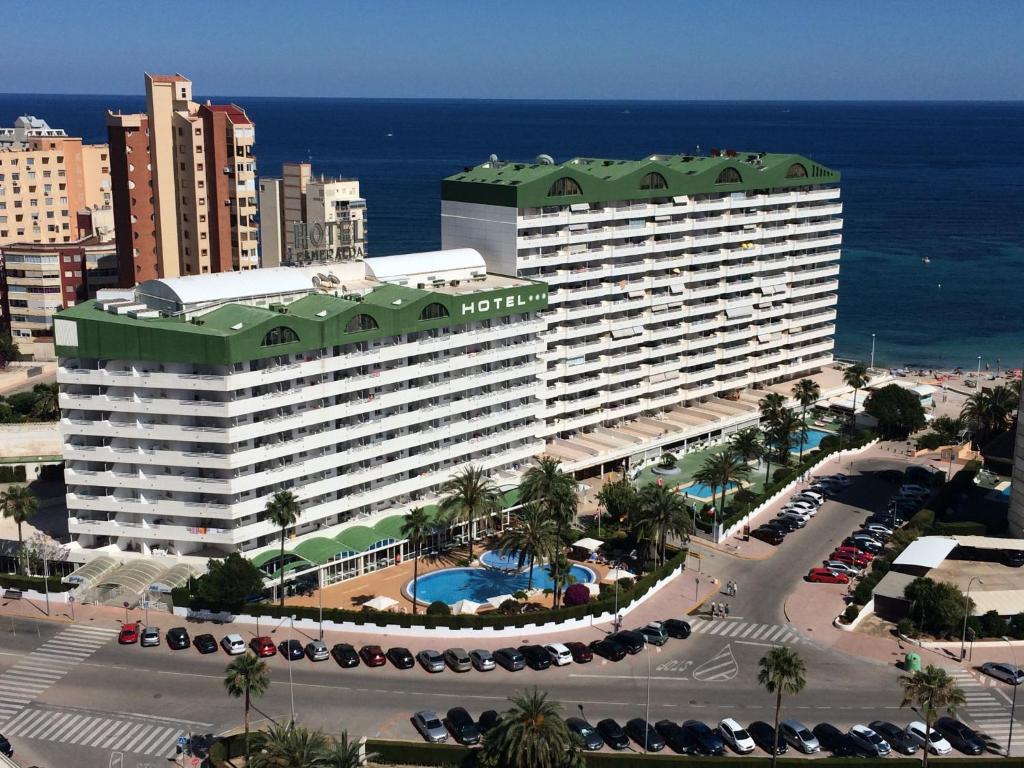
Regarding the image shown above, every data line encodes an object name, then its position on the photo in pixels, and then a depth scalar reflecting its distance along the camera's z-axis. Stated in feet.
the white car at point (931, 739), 218.38
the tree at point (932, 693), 201.71
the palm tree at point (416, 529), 273.75
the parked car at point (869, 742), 216.74
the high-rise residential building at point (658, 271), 370.32
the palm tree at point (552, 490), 291.38
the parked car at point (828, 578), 299.99
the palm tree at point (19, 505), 282.36
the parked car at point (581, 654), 252.01
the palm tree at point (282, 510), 264.52
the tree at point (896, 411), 416.87
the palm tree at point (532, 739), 191.83
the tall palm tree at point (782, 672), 202.90
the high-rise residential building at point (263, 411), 271.69
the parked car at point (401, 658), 247.62
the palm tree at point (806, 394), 412.57
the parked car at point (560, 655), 250.98
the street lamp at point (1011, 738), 220.02
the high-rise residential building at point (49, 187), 595.88
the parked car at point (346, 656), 248.11
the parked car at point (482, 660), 248.11
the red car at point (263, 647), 250.80
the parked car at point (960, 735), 220.23
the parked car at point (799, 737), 217.77
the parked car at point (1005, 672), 246.27
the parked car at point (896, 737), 218.79
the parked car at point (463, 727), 216.54
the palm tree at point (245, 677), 205.26
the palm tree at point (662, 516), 294.66
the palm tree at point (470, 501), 293.64
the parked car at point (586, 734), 216.54
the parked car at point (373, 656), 248.52
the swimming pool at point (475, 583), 285.23
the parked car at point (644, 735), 217.56
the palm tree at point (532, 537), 276.21
